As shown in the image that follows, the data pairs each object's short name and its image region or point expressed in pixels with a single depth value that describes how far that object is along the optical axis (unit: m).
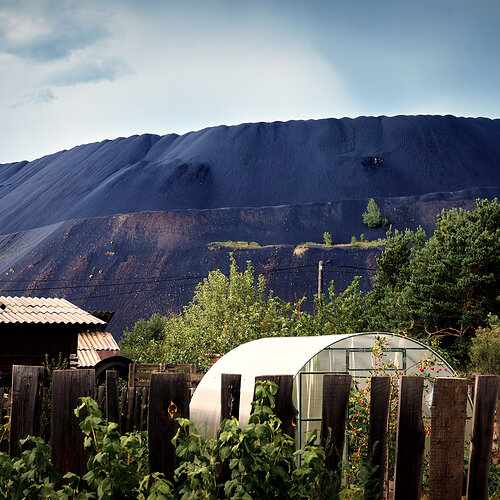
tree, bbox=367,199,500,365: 32.34
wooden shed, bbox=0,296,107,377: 25.36
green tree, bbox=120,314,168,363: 55.15
